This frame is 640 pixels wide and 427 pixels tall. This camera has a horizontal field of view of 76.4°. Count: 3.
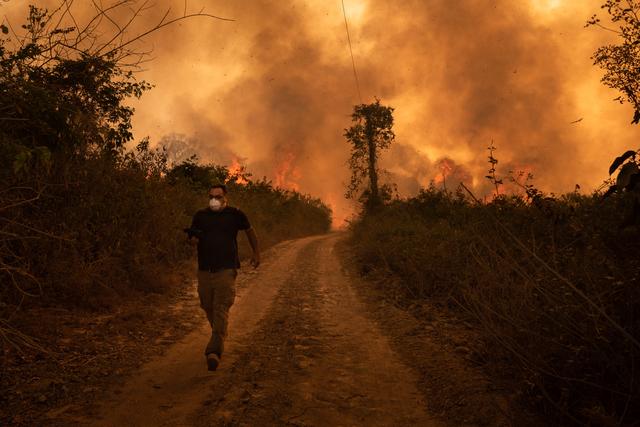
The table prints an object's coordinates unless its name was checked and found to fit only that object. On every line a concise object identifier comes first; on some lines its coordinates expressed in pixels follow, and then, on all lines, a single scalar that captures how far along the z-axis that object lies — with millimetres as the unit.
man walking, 5285
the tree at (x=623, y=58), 9766
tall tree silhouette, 32125
